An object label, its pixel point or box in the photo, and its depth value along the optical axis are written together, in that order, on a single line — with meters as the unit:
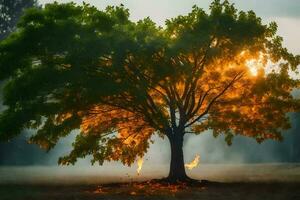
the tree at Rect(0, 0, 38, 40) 76.19
